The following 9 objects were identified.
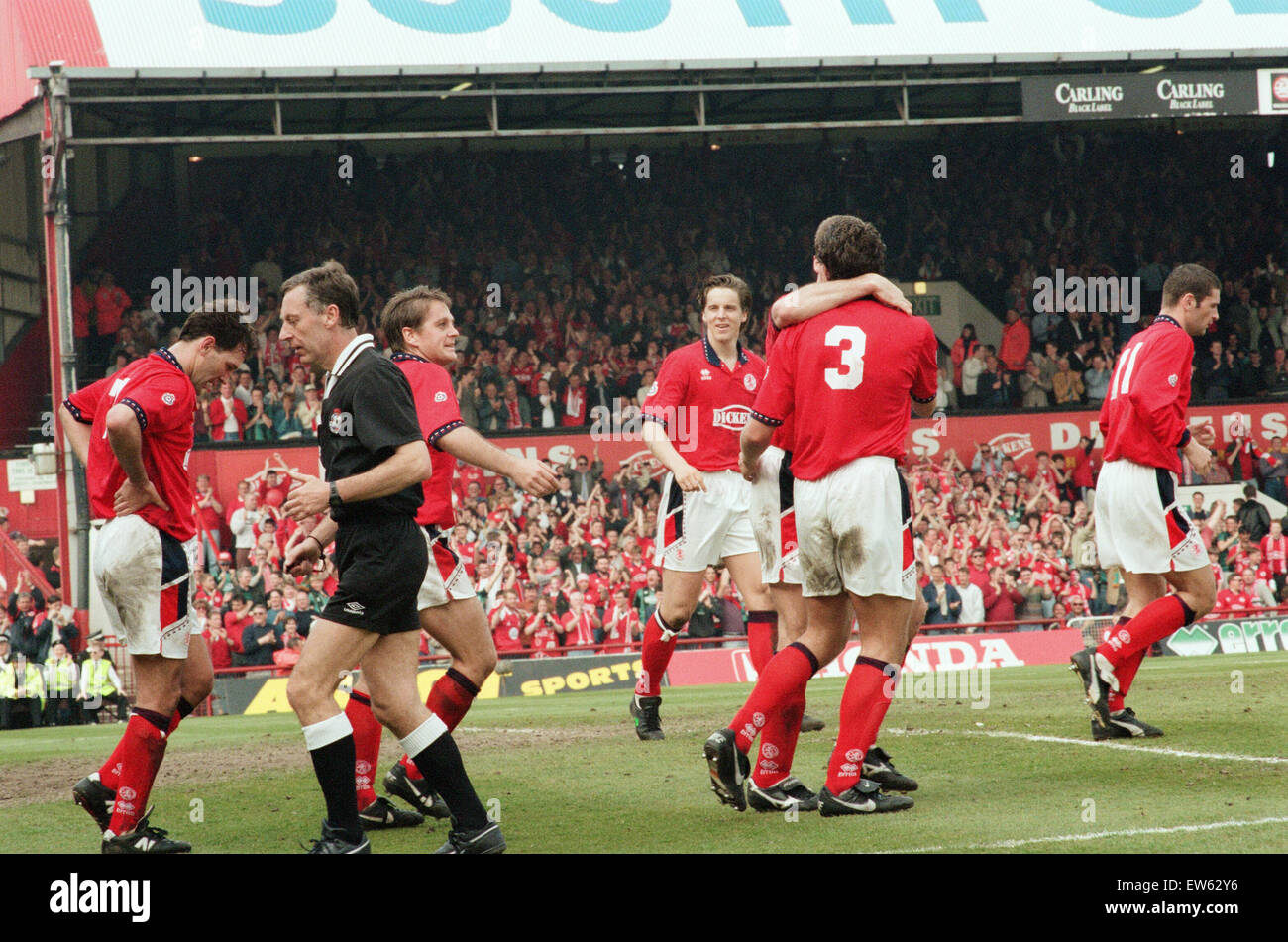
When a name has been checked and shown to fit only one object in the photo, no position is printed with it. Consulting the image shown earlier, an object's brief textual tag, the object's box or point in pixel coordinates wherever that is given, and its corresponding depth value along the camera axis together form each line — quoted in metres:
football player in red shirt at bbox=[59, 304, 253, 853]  5.94
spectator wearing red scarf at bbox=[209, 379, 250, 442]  20.75
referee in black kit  5.29
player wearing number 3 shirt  5.89
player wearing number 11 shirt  7.88
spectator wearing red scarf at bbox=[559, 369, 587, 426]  22.77
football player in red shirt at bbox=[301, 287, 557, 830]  6.52
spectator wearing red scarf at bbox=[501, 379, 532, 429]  22.56
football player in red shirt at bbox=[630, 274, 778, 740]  8.68
